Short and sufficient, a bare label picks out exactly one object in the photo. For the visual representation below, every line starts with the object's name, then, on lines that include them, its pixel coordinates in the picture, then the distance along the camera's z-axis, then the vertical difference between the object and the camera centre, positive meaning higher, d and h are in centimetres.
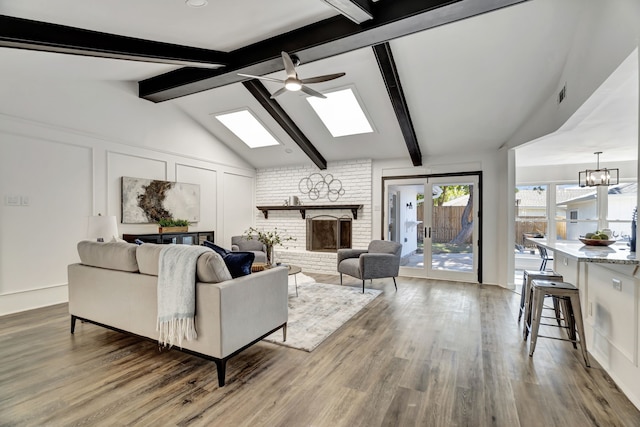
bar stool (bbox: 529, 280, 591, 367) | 255 -81
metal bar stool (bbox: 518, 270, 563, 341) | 309 -85
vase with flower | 452 -54
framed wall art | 492 +17
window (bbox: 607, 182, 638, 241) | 558 +10
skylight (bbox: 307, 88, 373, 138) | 500 +172
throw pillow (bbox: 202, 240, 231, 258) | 267 -36
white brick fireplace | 650 +21
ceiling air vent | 321 +128
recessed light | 263 +182
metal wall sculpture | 678 +55
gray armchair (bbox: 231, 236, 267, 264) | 638 -73
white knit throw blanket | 220 -61
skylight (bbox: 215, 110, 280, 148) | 589 +169
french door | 570 -24
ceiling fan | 313 +141
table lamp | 387 -24
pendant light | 476 +55
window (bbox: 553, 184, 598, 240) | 597 +3
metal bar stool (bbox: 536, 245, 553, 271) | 498 -72
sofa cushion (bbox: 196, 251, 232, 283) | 222 -42
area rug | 298 -126
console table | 483 -48
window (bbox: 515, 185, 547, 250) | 646 +2
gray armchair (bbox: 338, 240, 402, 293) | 481 -82
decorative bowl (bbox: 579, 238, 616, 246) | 308 -30
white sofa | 219 -73
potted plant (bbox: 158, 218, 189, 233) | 526 -27
